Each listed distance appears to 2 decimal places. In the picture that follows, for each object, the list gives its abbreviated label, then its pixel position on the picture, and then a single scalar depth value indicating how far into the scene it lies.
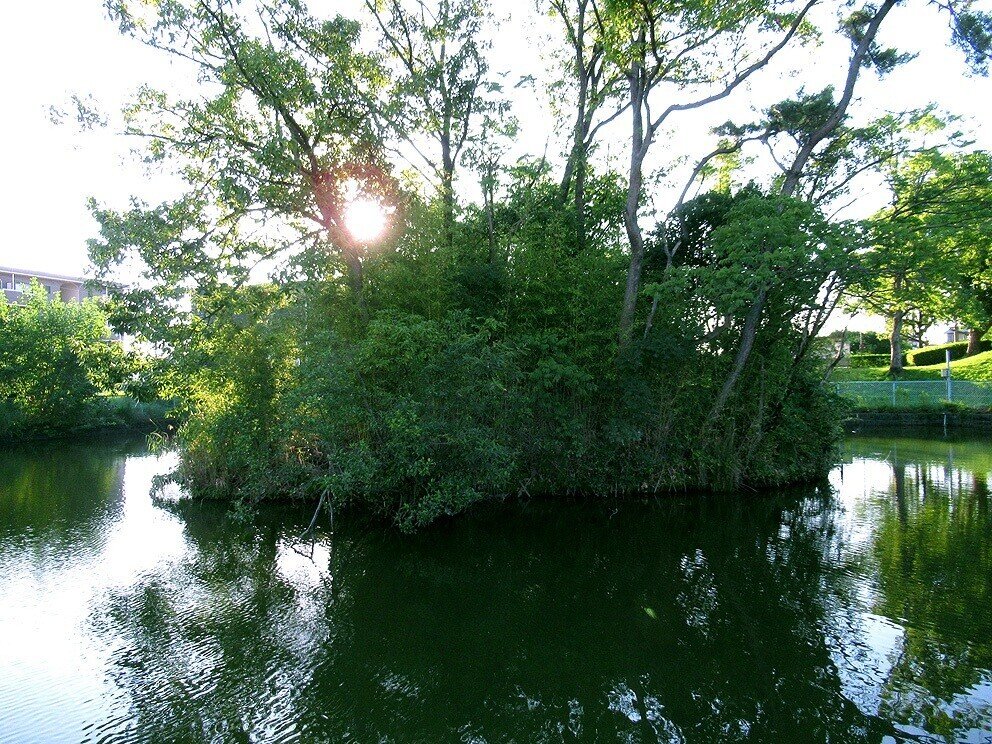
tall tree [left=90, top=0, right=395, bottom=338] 11.64
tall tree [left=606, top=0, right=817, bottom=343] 12.64
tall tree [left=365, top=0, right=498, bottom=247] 13.99
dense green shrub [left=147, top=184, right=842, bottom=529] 10.47
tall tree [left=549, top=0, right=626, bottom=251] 14.77
